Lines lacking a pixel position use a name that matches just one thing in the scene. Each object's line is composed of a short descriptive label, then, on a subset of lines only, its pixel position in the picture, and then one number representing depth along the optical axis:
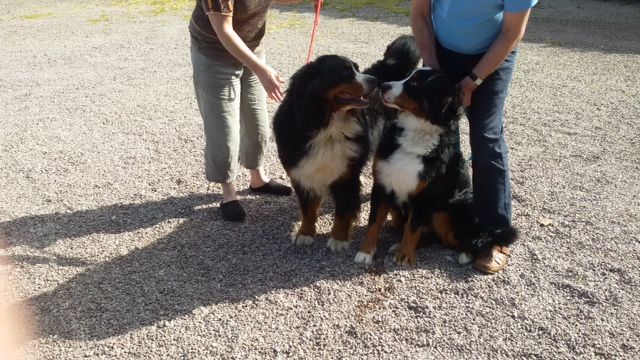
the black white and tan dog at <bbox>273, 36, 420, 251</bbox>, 3.27
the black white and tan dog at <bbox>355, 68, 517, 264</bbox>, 3.15
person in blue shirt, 2.99
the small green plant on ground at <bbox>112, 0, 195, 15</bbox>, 13.22
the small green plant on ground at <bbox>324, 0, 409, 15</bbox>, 12.60
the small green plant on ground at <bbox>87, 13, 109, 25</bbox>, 12.04
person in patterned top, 3.41
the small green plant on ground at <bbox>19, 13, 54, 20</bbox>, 12.69
